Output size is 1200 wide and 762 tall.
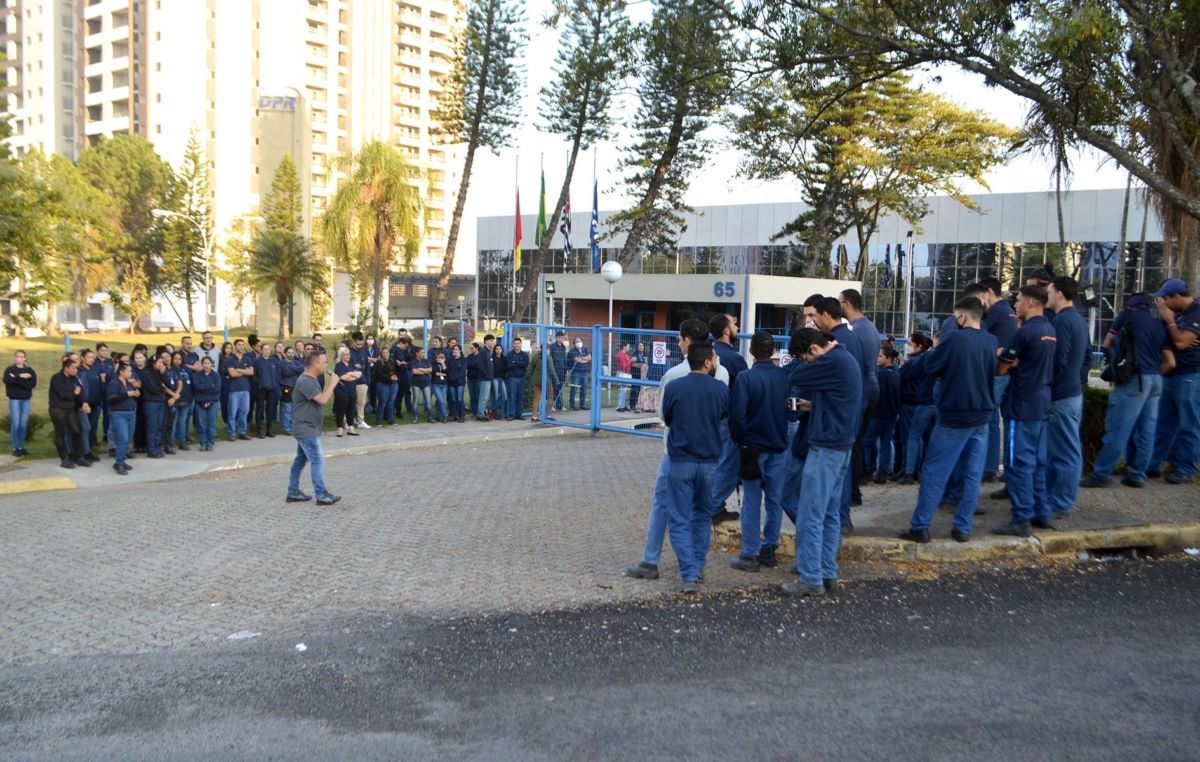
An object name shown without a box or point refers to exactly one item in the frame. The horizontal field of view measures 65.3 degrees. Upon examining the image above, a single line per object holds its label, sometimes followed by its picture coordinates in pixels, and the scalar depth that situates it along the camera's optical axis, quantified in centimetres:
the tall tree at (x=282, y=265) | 4322
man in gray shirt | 1074
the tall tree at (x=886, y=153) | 3100
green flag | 3484
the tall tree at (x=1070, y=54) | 997
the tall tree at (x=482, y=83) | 2900
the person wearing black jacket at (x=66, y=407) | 1412
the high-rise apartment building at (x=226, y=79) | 7469
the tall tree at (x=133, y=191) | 6228
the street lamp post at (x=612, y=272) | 2516
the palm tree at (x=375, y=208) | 3638
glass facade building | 4166
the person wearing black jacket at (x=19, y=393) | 1478
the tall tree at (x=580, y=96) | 2566
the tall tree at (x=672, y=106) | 1162
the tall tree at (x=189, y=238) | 5803
